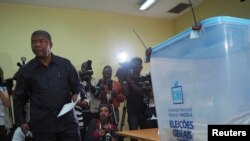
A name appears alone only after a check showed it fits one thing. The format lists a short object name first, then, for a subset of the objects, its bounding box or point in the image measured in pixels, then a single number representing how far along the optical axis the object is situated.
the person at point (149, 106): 3.72
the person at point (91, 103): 3.88
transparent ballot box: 0.77
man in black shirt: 1.87
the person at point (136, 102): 3.74
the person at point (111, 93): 3.99
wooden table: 1.68
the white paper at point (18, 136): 2.83
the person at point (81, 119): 3.72
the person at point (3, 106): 2.98
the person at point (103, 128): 3.27
